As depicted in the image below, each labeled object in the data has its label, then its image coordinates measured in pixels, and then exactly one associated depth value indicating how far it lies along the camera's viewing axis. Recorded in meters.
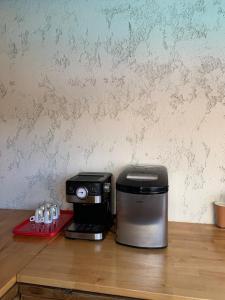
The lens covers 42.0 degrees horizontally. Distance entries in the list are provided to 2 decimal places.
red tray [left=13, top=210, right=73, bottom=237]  1.38
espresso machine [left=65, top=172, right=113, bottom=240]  1.34
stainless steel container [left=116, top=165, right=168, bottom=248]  1.22
